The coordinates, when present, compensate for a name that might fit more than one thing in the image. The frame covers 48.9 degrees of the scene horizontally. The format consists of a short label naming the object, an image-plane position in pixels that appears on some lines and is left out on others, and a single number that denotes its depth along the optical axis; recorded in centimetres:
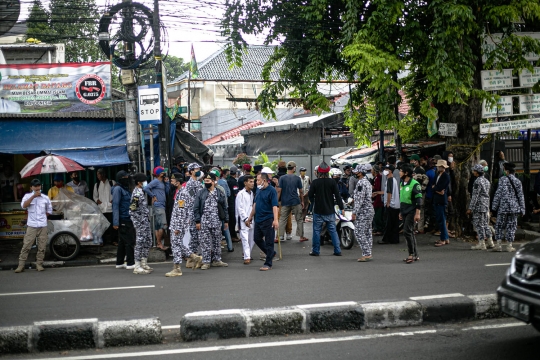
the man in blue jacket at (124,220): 1173
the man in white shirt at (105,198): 1541
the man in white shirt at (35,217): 1188
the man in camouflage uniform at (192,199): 1141
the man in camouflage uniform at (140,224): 1124
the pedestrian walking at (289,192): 1405
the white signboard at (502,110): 1452
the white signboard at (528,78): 1460
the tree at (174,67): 6384
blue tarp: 1530
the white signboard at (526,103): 1480
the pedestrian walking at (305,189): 1819
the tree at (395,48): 1354
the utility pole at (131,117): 1428
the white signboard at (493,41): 1444
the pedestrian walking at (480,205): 1275
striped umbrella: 1323
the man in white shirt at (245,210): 1223
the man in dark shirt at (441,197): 1388
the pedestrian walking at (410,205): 1138
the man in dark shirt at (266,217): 1130
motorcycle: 1380
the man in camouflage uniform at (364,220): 1202
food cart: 1325
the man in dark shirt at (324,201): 1263
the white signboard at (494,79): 1436
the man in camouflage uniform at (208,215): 1137
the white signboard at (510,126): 1429
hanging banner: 1465
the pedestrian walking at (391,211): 1476
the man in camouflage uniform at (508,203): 1234
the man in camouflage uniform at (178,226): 1099
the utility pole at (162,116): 1378
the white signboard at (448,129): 1452
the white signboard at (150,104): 1341
